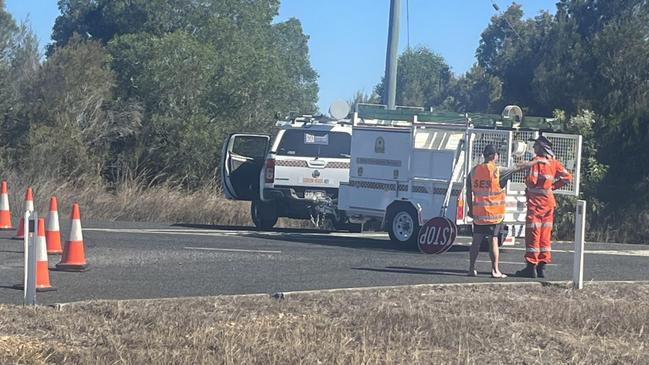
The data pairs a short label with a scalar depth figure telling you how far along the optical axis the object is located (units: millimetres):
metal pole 25625
